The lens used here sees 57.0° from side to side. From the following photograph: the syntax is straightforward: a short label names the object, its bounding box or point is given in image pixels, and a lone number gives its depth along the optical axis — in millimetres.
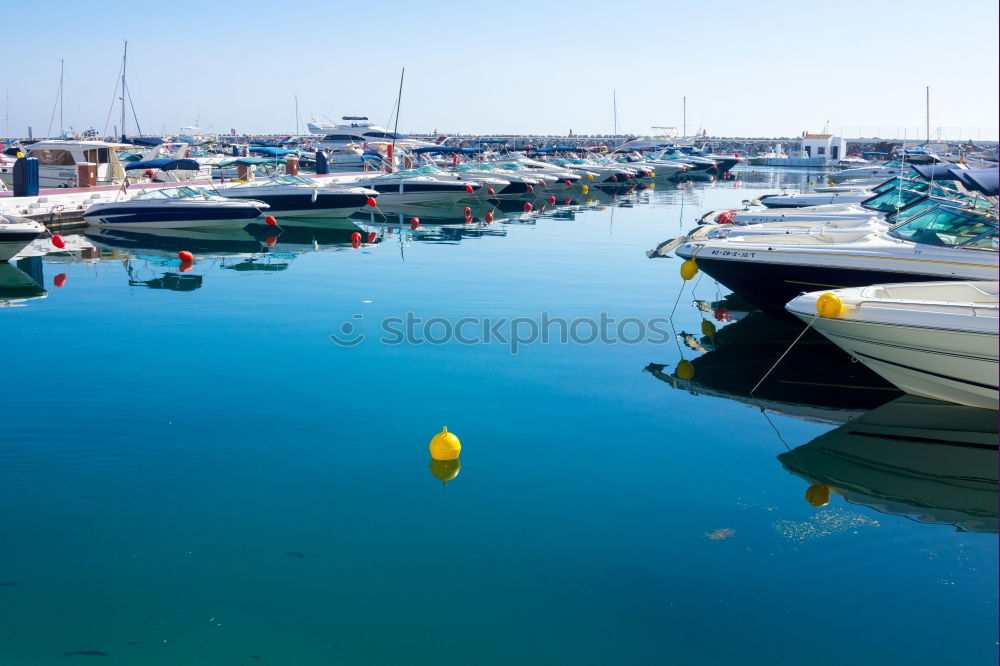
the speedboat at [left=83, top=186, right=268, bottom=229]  26422
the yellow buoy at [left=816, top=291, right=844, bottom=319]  9906
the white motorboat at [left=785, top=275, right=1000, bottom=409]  9492
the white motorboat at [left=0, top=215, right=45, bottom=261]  19094
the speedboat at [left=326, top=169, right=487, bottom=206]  35625
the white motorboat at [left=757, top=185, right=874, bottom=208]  22953
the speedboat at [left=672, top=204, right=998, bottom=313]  12180
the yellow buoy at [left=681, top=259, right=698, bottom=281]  14258
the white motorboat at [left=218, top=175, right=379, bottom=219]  29938
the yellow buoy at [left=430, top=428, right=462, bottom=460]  9008
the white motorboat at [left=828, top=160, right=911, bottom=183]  49906
